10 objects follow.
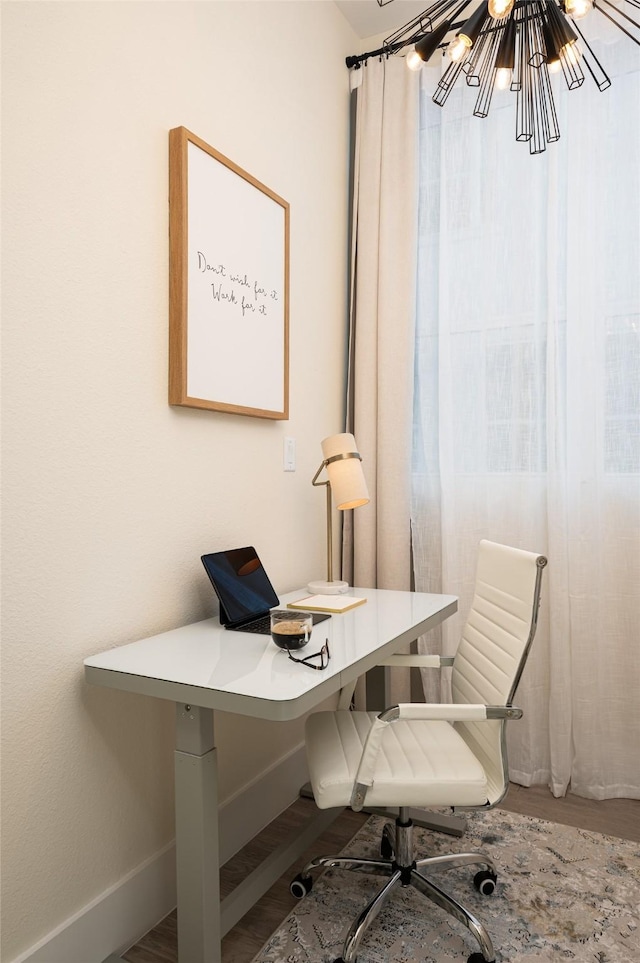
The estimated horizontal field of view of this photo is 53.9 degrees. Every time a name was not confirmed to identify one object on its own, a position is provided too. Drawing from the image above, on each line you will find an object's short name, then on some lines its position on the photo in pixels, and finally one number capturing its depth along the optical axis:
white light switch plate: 2.27
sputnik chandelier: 1.29
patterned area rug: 1.51
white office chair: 1.43
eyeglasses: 1.35
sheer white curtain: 2.28
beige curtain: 2.57
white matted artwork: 1.68
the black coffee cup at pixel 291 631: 1.43
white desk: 1.21
